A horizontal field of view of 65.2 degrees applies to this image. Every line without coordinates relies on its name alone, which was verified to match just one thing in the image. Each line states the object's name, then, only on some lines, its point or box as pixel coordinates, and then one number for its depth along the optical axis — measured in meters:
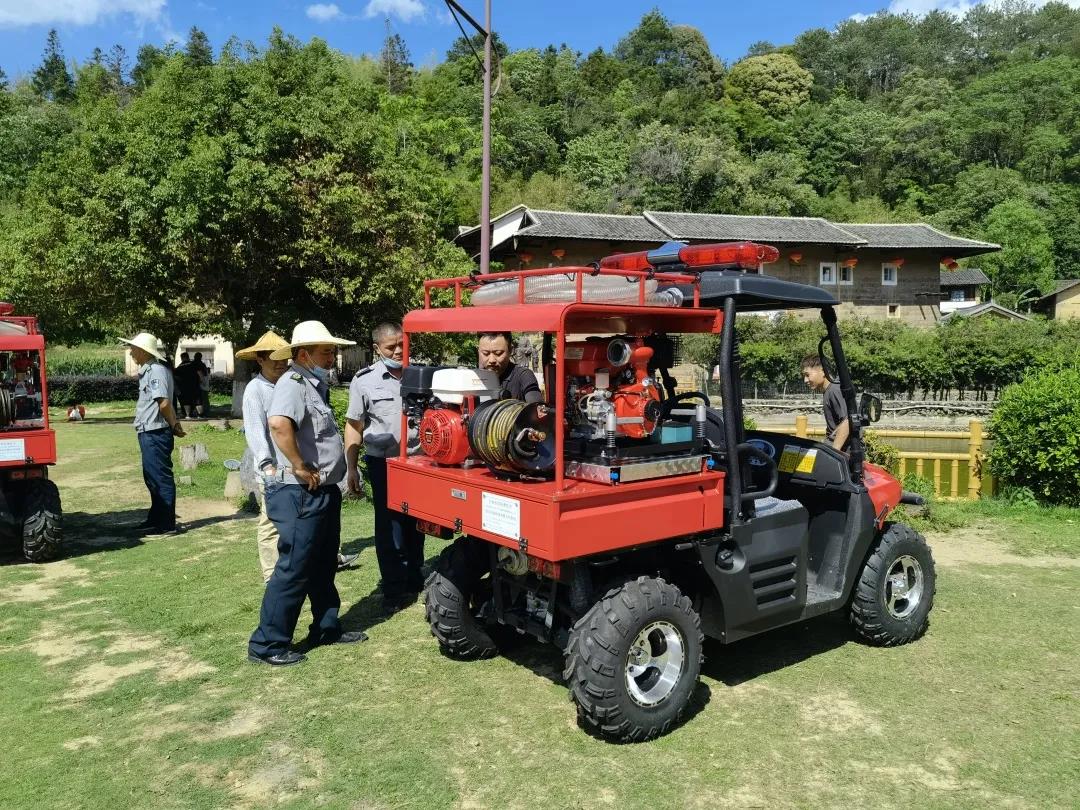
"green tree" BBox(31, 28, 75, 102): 72.88
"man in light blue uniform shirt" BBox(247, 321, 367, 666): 4.93
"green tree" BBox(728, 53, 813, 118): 74.25
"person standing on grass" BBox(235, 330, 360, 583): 5.24
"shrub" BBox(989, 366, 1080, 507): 9.27
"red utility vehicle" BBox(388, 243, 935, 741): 3.98
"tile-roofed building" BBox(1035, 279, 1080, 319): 51.03
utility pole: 12.48
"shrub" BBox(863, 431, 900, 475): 9.70
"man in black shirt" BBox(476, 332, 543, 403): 4.82
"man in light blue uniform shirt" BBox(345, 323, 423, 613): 6.16
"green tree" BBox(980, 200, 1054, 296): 54.06
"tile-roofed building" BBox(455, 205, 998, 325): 31.77
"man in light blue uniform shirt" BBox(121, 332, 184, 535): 8.41
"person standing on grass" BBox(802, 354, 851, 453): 6.36
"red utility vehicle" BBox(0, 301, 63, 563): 7.19
